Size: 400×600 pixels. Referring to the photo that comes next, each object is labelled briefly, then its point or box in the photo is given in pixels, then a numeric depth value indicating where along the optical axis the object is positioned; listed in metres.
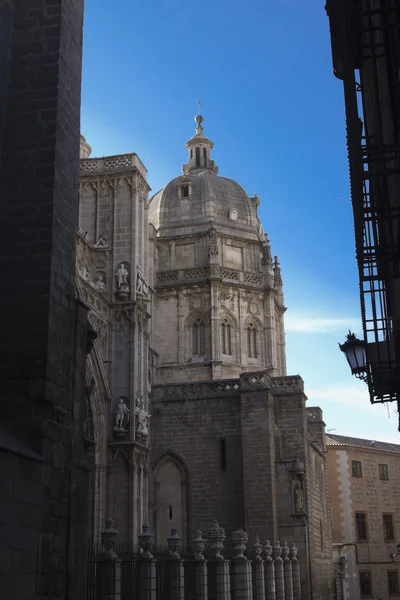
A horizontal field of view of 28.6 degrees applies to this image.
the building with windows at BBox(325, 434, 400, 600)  37.22
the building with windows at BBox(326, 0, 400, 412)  7.55
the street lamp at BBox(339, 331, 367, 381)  10.27
